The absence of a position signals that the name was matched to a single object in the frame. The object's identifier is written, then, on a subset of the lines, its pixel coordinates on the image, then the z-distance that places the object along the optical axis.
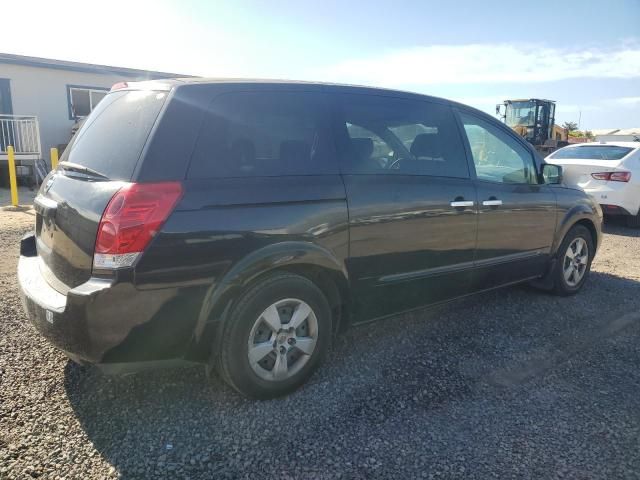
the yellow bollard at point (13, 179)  10.05
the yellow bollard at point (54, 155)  10.43
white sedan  8.63
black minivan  2.44
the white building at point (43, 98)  13.51
